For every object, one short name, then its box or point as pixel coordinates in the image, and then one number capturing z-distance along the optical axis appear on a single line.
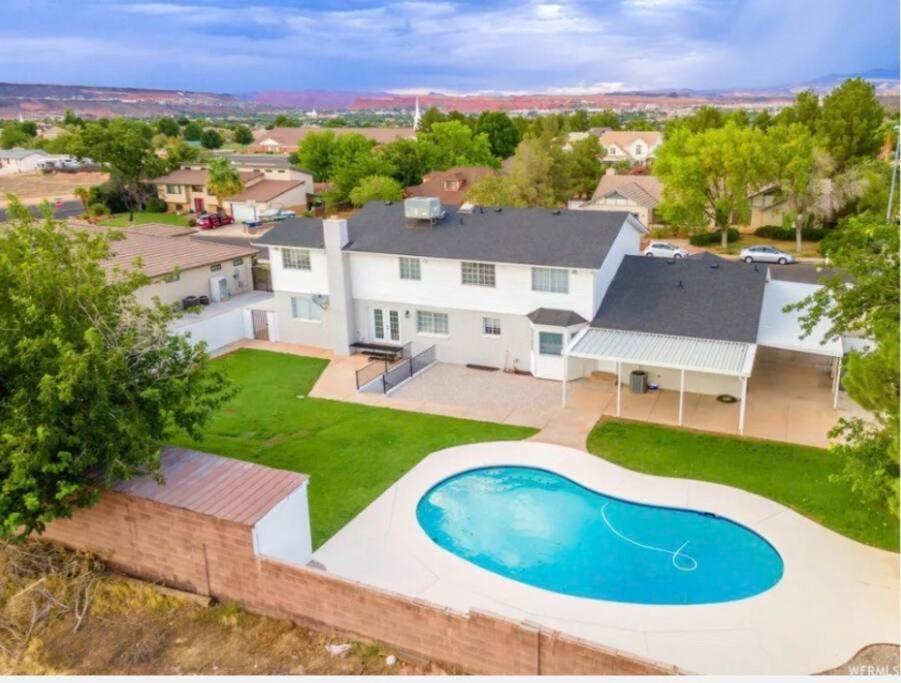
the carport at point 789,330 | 24.19
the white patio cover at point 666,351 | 23.22
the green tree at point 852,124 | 60.31
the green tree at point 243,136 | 168.12
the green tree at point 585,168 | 75.50
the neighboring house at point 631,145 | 117.88
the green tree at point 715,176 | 52.81
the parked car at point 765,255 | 50.00
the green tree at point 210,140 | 156.25
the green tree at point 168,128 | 154.14
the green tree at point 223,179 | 74.69
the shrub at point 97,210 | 78.06
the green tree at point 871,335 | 12.06
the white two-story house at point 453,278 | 28.03
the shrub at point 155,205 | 81.62
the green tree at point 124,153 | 75.94
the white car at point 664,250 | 50.31
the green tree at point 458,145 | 88.06
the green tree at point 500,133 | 107.44
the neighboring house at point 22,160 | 122.94
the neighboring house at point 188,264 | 37.50
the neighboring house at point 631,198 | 63.75
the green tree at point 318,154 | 89.56
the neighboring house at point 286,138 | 137.00
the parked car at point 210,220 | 72.50
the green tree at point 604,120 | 153.12
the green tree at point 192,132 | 173.36
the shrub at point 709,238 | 57.38
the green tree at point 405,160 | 78.44
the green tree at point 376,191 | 65.75
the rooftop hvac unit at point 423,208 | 31.19
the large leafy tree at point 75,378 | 15.15
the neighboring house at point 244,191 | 76.38
